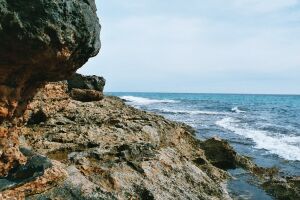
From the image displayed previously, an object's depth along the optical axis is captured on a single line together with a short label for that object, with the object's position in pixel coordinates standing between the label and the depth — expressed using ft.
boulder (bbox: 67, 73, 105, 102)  45.21
